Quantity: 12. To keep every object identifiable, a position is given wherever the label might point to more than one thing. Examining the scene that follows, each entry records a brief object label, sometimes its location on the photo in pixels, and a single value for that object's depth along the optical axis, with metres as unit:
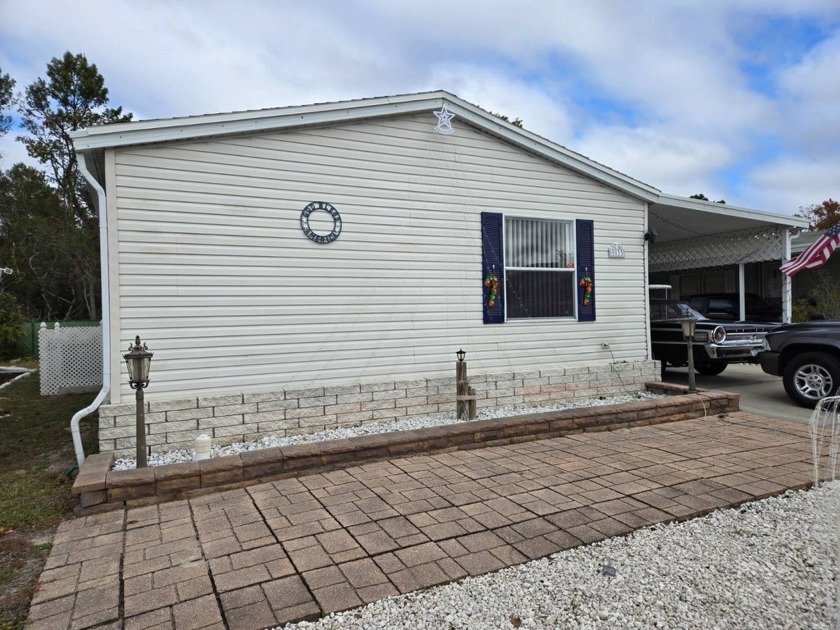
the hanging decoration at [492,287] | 6.15
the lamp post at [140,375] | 3.82
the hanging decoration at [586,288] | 6.72
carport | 9.08
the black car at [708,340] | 8.25
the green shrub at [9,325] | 11.72
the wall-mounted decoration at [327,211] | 5.24
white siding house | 4.67
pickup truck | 6.57
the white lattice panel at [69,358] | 8.53
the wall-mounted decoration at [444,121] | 5.89
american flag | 8.24
